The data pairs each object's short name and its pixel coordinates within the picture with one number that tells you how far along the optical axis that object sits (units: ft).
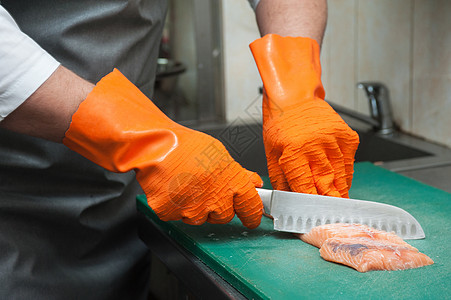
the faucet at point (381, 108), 6.07
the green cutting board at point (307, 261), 2.41
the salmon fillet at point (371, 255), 2.58
